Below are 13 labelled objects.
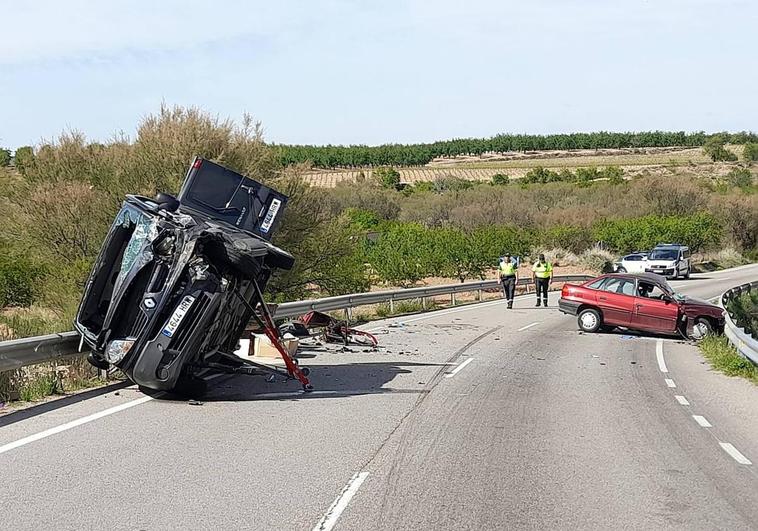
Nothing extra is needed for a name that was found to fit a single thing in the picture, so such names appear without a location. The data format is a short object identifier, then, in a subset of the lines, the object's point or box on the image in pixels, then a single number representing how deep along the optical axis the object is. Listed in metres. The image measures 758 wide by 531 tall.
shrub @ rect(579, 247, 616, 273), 53.69
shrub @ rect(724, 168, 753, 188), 113.00
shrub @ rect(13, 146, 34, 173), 27.86
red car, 22.42
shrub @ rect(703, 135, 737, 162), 151.00
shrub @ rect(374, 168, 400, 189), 119.75
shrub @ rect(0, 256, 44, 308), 25.31
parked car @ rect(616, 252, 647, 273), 48.25
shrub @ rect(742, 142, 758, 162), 152.25
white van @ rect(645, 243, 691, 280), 48.53
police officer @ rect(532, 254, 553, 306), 31.77
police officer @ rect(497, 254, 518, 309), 31.74
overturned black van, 10.16
